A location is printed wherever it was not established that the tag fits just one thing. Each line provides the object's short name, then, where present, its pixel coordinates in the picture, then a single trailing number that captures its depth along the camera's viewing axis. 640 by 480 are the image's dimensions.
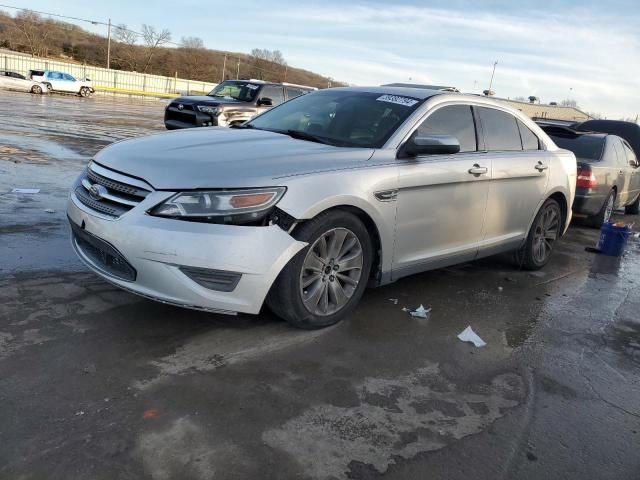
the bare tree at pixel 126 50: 87.56
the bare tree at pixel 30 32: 79.88
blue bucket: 7.45
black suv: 13.75
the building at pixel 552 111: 44.50
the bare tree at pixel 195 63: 97.12
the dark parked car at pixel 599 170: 8.85
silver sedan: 3.47
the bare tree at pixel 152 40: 94.44
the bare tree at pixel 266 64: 107.94
